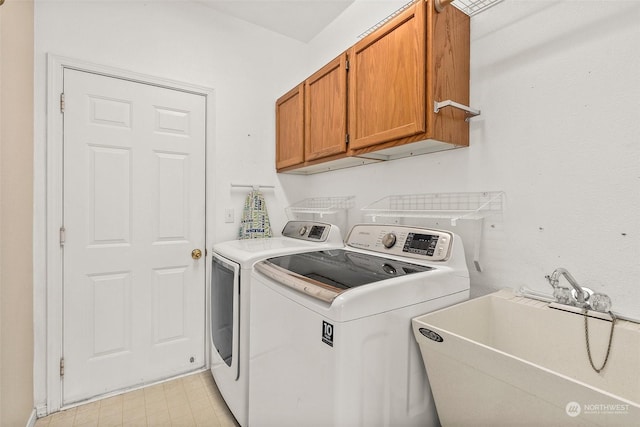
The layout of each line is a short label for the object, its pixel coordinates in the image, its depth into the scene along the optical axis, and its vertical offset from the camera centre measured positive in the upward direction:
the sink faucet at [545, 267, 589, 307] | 1.02 -0.27
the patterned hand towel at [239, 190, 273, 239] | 2.35 -0.06
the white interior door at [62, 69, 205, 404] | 1.81 -0.15
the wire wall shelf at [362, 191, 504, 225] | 1.37 +0.04
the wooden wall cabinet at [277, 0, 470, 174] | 1.31 +0.62
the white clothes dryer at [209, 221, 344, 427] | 1.51 -0.49
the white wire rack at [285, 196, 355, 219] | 2.21 +0.05
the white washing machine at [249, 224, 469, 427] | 0.90 -0.42
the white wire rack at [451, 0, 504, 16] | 1.32 +0.96
